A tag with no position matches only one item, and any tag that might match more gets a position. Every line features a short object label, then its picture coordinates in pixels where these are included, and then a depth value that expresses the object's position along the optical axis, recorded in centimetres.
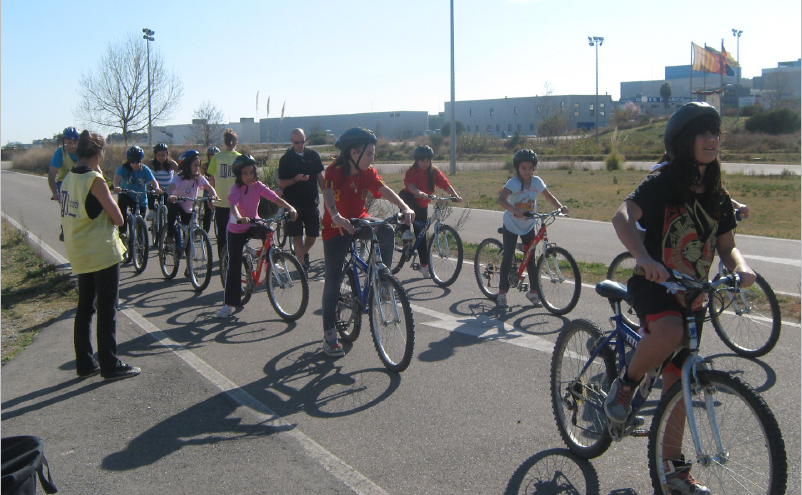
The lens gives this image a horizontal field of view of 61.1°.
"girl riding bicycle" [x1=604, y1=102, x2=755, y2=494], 322
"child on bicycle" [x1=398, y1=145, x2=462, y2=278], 996
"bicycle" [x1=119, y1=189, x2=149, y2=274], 1085
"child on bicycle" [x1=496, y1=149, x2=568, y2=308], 780
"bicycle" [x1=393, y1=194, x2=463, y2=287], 947
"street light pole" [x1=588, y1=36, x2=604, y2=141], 6587
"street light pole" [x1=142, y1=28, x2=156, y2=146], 3653
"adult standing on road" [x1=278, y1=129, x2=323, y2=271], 966
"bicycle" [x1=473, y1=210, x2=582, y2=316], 753
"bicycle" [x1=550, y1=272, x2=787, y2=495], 289
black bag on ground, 309
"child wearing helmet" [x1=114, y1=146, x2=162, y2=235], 1095
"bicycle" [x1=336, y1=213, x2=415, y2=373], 562
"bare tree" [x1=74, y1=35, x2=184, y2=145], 3631
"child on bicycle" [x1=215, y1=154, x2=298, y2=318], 773
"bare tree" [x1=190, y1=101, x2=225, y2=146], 3795
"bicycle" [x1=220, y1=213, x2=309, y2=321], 749
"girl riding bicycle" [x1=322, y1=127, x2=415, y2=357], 603
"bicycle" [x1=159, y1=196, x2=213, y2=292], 924
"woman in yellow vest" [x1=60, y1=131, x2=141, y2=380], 572
